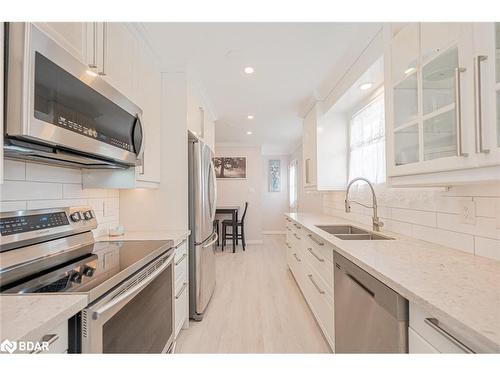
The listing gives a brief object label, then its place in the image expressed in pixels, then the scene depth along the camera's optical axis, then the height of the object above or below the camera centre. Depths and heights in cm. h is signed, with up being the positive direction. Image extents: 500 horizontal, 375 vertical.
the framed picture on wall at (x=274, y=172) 721 +57
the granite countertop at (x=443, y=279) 63 -33
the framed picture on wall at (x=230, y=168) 587 +53
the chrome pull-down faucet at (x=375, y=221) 196 -25
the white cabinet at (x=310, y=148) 302 +59
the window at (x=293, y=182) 640 +25
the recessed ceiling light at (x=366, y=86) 212 +96
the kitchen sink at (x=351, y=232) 190 -37
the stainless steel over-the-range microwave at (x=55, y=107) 79 +34
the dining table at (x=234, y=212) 493 -46
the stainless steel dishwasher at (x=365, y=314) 89 -56
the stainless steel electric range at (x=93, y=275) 82 -34
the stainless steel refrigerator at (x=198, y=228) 217 -35
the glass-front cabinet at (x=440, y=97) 82 +40
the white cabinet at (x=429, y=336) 68 -45
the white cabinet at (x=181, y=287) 179 -78
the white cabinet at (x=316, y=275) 168 -75
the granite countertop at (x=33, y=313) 58 -34
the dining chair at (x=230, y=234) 500 -91
